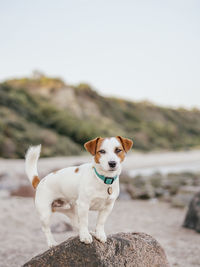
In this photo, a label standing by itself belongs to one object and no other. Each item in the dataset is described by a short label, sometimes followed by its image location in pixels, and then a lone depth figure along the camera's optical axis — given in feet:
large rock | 9.33
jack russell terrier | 8.21
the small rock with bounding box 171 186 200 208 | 34.32
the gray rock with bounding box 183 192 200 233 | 23.41
